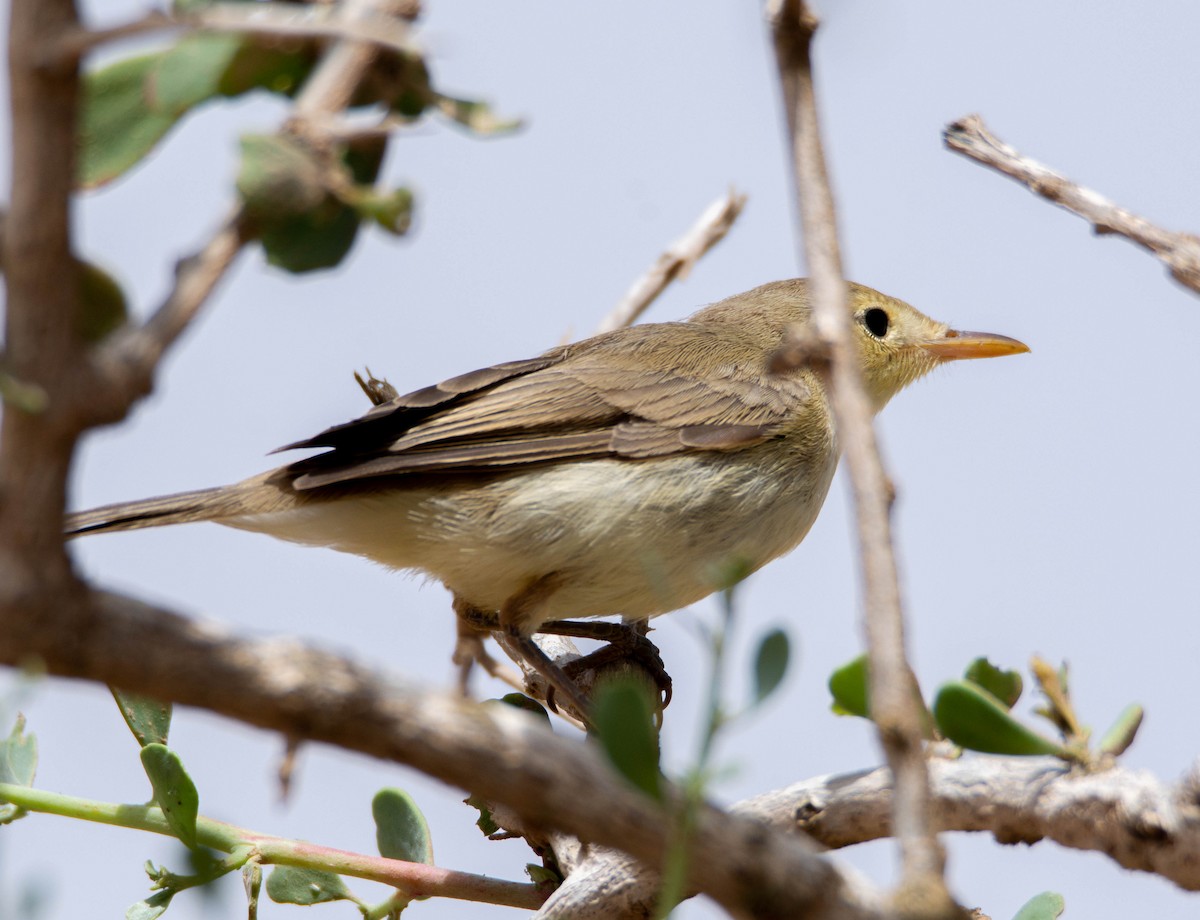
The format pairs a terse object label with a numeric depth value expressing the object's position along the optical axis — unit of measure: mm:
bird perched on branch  3237
